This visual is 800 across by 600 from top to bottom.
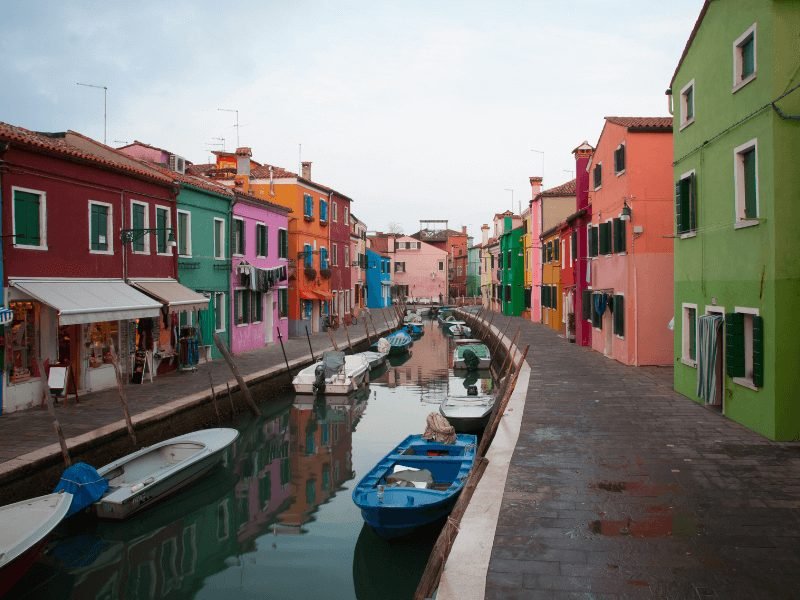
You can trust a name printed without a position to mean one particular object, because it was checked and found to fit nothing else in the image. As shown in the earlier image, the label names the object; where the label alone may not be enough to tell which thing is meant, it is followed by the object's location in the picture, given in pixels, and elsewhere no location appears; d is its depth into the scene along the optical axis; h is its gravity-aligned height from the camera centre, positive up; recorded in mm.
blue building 62375 +1798
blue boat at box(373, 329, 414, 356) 35850 -2496
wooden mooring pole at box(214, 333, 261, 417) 18106 -2372
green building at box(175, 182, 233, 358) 21969 +1754
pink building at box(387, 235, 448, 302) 78312 +3714
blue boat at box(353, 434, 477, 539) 9156 -2870
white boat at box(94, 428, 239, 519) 10547 -3092
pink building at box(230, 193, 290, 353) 25938 +1047
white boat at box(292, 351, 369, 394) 22203 -2744
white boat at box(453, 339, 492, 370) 30109 -2798
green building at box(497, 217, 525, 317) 48219 +1942
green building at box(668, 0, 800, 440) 10305 +1500
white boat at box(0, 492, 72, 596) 7719 -2879
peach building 19422 +1736
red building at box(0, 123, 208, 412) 14195 +1050
